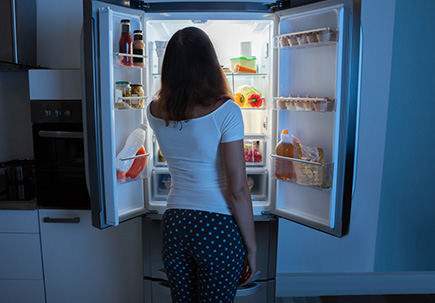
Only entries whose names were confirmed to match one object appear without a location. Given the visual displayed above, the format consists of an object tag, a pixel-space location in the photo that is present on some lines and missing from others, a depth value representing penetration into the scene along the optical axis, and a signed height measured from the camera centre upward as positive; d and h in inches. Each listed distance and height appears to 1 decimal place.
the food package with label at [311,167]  62.9 -11.0
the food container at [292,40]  63.2 +11.6
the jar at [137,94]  67.4 +1.9
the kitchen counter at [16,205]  77.4 -21.9
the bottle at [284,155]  67.3 -9.7
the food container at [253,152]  78.4 -10.1
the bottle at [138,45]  65.7 +10.9
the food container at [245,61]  75.1 +9.2
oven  76.4 -12.1
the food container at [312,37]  60.3 +11.5
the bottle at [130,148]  67.2 -8.3
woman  45.9 -8.8
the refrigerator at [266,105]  57.9 +0.1
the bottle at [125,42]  64.1 +11.0
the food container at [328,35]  58.3 +11.5
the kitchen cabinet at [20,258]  78.8 -34.2
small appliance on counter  81.2 -18.5
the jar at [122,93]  65.1 +2.0
